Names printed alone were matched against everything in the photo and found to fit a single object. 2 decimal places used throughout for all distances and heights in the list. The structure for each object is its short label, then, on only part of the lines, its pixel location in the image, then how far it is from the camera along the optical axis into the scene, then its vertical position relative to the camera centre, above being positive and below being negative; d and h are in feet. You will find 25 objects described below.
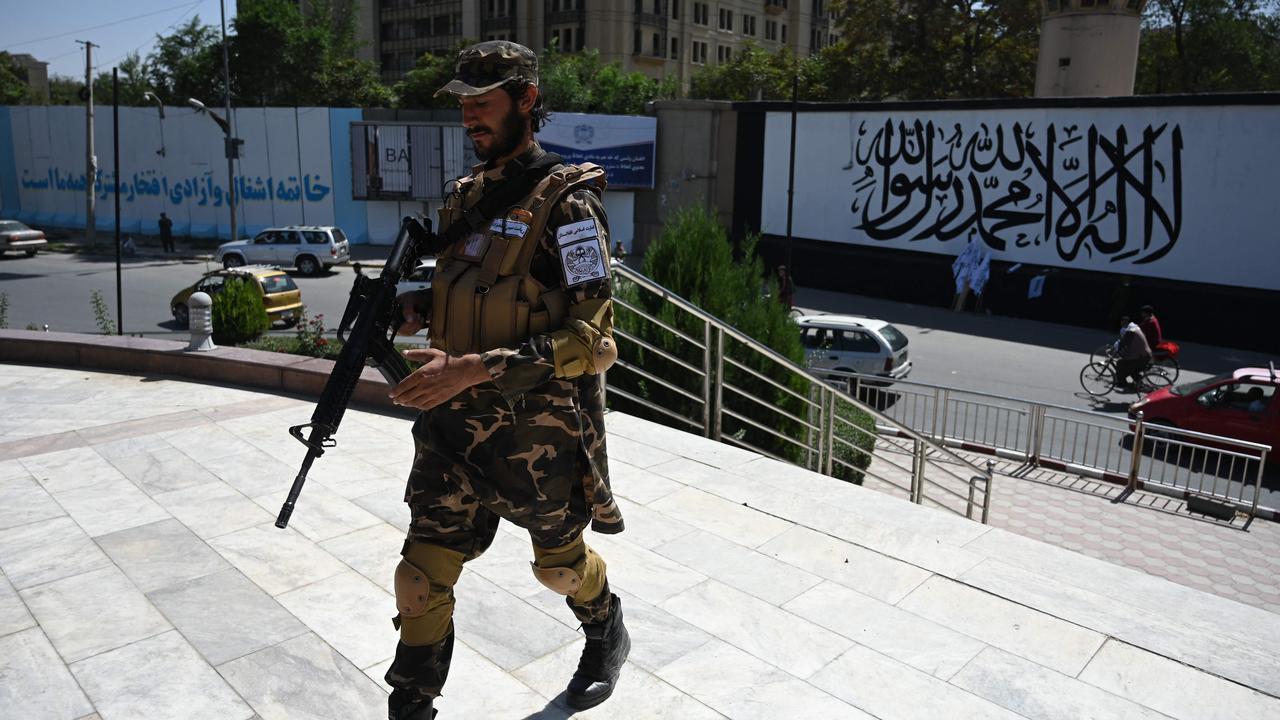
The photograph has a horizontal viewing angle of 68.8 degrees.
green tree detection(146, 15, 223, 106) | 155.74 +15.84
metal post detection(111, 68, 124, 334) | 38.88 +0.55
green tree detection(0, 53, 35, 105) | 206.49 +16.10
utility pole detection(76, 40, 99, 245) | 98.78 -0.05
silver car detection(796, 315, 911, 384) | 49.65 -8.99
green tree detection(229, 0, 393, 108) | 149.59 +15.95
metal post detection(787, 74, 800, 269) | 71.29 +4.40
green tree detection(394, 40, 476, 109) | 161.27 +13.75
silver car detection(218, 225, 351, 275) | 92.22 -8.51
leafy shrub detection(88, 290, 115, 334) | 39.81 -6.66
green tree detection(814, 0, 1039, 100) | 118.52 +16.88
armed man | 9.50 -1.75
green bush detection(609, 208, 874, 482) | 27.20 -4.69
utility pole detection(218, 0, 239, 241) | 100.94 +0.96
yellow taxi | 59.47 -8.43
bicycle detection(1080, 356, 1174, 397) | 52.24 -11.14
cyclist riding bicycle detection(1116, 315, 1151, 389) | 50.26 -9.25
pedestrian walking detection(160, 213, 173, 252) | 107.34 -8.35
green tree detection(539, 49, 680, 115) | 144.05 +13.38
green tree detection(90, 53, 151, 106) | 169.58 +13.64
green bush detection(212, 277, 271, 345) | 34.04 -5.53
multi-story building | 209.26 +34.14
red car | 38.65 -9.40
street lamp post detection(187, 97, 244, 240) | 101.24 +1.60
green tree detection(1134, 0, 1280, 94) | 121.70 +17.84
